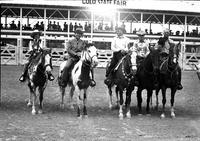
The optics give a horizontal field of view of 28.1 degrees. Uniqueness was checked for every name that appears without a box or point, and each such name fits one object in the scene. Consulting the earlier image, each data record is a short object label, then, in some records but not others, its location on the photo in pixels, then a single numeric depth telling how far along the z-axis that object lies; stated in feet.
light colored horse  38.73
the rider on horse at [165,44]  41.86
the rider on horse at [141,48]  42.98
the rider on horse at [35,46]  43.78
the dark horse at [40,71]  41.11
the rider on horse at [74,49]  43.44
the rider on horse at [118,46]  41.75
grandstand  113.50
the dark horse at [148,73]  40.06
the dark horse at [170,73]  40.32
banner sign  112.68
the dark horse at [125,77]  39.65
